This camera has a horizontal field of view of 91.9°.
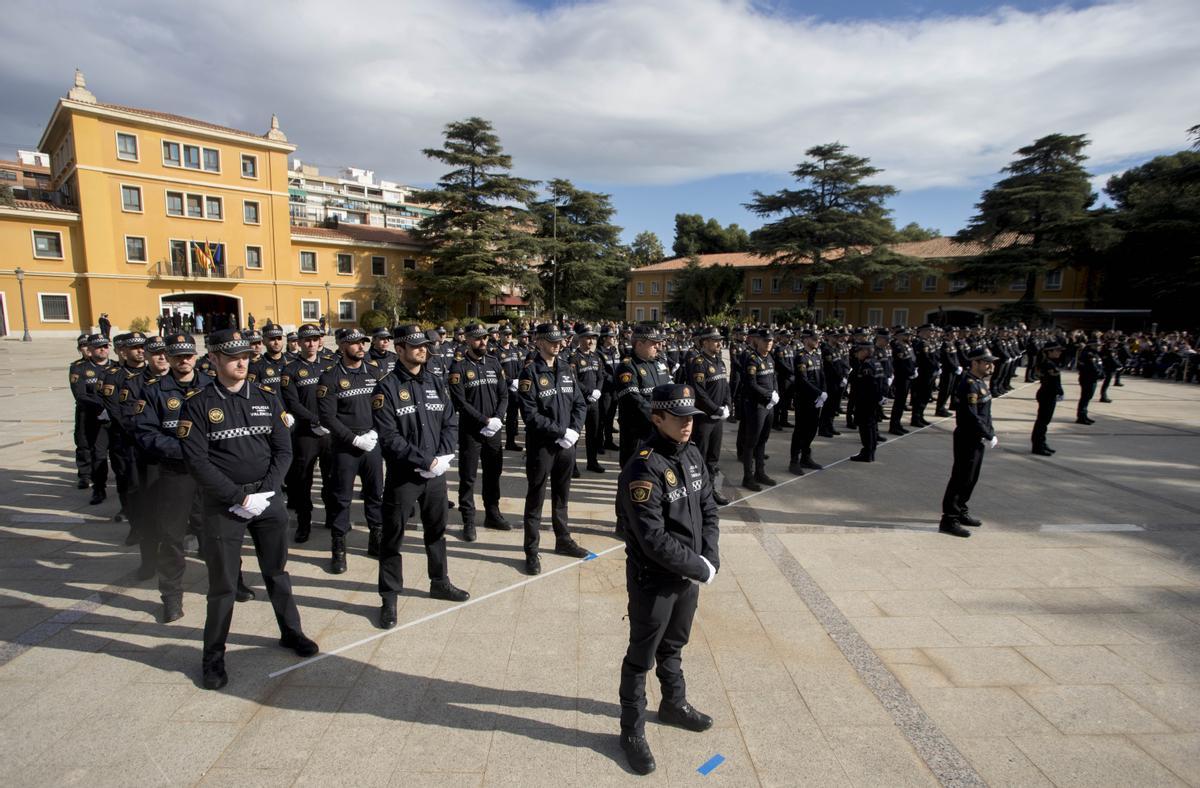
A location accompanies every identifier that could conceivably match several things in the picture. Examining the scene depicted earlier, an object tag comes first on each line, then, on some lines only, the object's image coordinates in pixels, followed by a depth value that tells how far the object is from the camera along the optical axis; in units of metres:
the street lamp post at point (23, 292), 30.91
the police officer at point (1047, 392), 10.13
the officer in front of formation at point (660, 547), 2.98
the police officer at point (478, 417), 6.36
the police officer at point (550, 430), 5.54
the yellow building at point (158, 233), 32.56
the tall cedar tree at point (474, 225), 39.50
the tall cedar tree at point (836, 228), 45.03
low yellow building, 45.22
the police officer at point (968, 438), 6.46
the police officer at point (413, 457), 4.53
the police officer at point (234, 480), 3.70
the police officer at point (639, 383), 6.89
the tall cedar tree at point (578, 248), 47.72
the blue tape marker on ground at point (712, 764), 3.09
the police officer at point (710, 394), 6.96
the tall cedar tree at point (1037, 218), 39.31
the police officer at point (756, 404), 7.90
